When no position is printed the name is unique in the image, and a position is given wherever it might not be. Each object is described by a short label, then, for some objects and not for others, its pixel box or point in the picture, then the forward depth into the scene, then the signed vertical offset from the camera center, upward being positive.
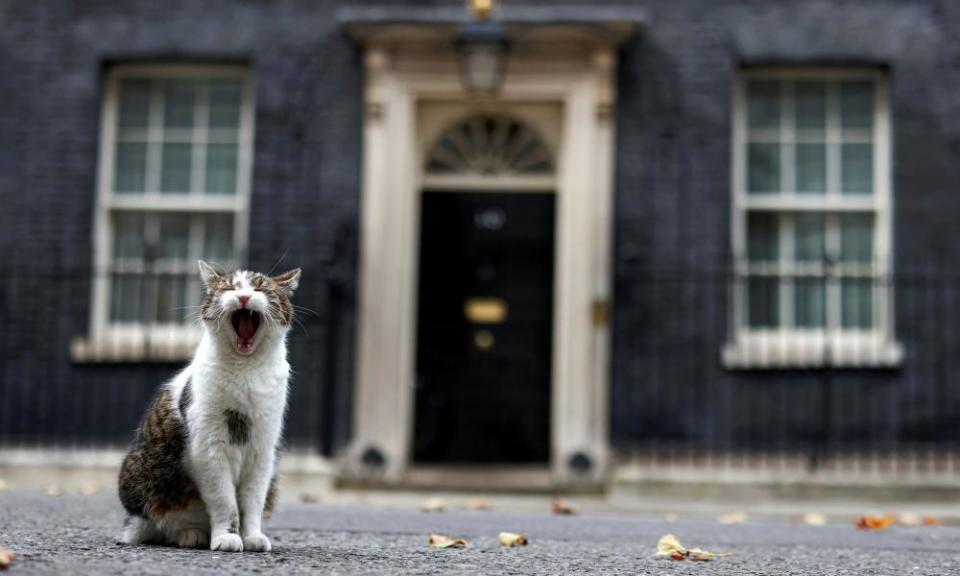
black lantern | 11.41 +2.98
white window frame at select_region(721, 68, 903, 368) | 11.65 +1.54
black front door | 11.88 +0.79
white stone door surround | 11.60 +1.60
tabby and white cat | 5.16 -0.07
